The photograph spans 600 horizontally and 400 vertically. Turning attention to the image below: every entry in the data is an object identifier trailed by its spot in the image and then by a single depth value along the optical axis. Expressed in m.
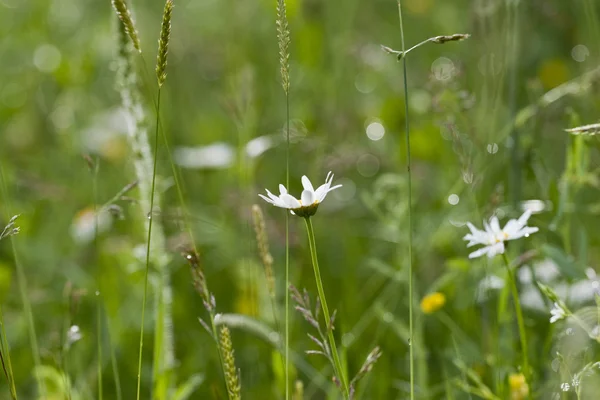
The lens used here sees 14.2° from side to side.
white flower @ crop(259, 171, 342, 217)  1.18
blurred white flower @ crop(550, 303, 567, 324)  1.19
